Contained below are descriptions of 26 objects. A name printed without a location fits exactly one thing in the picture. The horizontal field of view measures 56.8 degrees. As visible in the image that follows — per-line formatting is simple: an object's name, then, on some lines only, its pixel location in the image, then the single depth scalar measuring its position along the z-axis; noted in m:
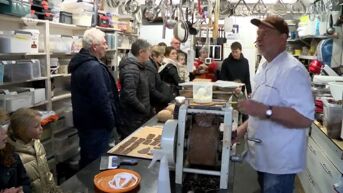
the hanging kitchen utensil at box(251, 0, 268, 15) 4.83
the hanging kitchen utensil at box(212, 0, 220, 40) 3.29
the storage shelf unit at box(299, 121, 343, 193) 2.35
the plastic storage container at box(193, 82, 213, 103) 1.74
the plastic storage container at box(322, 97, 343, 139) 2.38
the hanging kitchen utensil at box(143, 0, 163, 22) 3.60
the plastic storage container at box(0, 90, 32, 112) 2.82
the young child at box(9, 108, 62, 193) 1.79
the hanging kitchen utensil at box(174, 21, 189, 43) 3.16
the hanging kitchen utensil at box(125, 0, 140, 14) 4.75
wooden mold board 1.82
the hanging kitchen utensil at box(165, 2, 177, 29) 3.30
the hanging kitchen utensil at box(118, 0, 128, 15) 5.09
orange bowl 1.34
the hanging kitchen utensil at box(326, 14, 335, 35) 3.62
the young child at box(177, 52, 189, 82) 4.40
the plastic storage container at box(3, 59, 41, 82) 2.88
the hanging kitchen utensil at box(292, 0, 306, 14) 4.71
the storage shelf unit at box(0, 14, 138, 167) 3.30
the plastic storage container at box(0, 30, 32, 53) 2.80
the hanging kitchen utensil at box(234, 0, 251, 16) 7.02
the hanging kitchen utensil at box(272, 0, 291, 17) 4.47
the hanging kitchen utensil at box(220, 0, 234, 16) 4.50
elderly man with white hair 2.58
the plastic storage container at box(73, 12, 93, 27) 4.03
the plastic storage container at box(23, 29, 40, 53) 3.12
